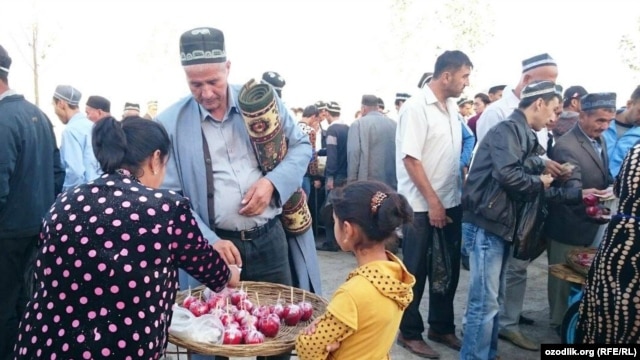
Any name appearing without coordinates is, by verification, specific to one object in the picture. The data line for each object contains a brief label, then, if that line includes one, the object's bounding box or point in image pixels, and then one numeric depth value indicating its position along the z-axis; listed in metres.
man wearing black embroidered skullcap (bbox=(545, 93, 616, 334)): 3.95
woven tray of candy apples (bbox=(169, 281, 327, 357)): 1.93
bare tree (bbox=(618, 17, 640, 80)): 16.60
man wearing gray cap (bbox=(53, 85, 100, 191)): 5.20
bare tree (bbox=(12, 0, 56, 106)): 18.95
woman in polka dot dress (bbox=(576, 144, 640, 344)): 2.45
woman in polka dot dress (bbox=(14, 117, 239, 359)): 1.68
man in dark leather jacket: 3.26
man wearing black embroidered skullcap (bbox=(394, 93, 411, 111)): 8.20
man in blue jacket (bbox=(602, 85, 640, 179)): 3.64
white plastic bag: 1.98
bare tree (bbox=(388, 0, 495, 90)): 19.83
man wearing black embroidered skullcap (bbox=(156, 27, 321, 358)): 2.46
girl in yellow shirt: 1.92
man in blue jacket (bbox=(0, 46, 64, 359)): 3.14
